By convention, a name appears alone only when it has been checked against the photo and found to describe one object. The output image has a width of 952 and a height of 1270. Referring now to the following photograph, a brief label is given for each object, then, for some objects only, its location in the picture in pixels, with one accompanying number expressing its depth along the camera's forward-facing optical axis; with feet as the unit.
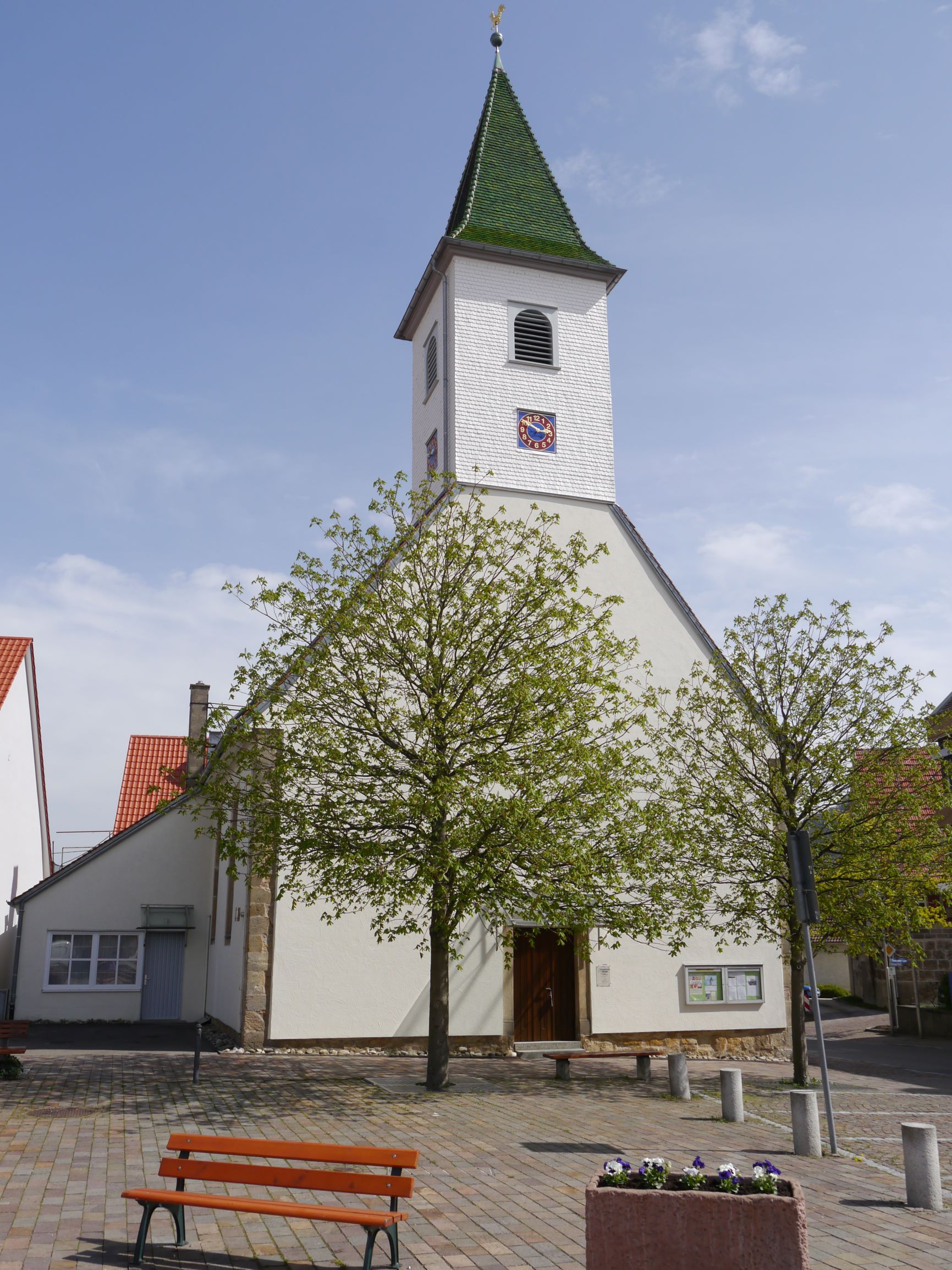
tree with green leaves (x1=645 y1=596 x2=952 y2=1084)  48.14
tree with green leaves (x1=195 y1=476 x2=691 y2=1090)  41.91
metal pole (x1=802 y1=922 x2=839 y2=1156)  32.86
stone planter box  18.17
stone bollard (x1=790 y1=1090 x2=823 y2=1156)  32.40
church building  56.18
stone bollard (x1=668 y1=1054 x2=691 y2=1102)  43.98
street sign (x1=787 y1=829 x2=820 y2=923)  34.01
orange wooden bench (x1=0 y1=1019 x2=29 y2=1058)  42.42
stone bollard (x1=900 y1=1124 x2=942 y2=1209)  26.08
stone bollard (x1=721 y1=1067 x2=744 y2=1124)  38.37
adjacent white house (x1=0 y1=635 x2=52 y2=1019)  83.87
